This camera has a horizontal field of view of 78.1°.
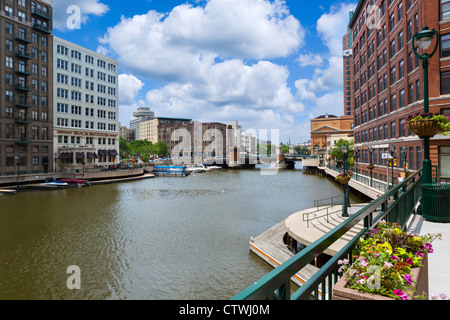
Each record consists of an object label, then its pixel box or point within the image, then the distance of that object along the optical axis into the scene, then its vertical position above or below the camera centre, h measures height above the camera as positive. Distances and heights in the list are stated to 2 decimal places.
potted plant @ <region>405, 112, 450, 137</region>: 8.89 +1.02
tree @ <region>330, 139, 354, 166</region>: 67.62 +0.63
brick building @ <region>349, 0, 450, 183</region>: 29.70 +10.72
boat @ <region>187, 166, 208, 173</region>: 100.19 -4.90
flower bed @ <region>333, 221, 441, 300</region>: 2.99 -1.39
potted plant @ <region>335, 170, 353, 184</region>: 22.06 -1.74
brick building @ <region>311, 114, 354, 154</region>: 121.01 +12.22
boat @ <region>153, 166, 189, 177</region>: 87.20 -4.63
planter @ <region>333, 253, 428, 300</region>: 2.92 -1.50
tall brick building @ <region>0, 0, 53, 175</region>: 55.84 +15.24
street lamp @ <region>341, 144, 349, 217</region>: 21.08 -3.69
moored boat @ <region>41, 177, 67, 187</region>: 52.28 -4.77
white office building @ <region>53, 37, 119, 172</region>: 66.50 +12.98
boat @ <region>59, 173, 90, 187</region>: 55.09 -4.91
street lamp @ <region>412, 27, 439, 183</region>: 8.74 +2.68
